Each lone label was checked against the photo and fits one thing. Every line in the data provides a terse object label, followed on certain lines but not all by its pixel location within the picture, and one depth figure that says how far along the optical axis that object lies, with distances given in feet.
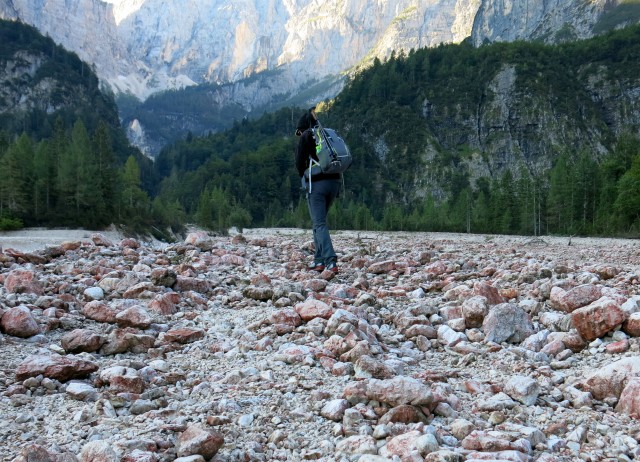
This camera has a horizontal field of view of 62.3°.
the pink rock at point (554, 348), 17.28
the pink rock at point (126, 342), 17.94
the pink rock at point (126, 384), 14.01
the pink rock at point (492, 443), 10.54
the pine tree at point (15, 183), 123.95
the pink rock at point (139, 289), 25.64
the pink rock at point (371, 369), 14.90
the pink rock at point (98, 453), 10.03
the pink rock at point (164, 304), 23.49
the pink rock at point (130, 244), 45.85
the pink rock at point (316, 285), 28.03
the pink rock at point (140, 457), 10.11
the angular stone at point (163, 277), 27.78
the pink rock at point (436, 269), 33.07
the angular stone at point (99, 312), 21.74
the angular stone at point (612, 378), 13.52
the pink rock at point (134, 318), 21.03
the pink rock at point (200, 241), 44.99
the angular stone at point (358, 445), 10.79
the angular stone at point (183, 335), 19.61
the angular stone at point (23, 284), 24.16
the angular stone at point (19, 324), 18.83
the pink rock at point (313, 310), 20.89
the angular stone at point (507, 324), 19.04
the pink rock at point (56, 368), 14.69
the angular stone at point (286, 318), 20.62
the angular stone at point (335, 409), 12.59
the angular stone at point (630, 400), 12.40
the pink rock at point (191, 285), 28.22
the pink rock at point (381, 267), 35.73
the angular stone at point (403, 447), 10.24
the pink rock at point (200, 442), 10.53
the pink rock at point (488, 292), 22.51
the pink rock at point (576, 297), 20.77
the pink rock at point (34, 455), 9.70
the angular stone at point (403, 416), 11.97
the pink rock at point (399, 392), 12.53
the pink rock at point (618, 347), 16.51
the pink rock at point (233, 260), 38.66
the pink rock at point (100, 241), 43.87
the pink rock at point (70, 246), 39.24
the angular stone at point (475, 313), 20.49
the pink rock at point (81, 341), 17.69
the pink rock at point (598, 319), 17.62
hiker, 35.01
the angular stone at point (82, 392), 13.61
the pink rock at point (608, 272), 28.32
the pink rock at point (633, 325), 17.13
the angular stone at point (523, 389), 13.42
